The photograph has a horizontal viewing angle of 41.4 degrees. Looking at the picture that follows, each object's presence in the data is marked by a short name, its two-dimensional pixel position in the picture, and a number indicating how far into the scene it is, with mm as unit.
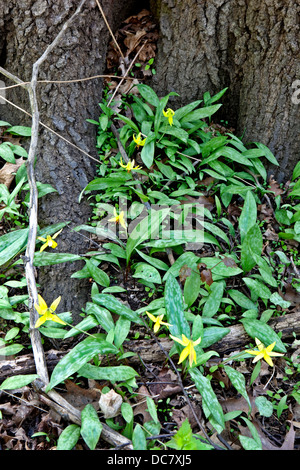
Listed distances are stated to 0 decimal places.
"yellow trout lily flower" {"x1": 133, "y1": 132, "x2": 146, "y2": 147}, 2592
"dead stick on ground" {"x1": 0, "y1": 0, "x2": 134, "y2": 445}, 1951
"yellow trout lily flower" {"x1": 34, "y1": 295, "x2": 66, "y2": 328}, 1841
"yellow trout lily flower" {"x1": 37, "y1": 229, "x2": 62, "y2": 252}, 2193
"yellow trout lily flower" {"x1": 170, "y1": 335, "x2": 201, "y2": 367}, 1692
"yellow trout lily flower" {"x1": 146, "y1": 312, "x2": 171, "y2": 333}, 1896
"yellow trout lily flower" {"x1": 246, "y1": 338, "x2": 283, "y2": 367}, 1785
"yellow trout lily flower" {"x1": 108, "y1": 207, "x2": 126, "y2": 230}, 2354
